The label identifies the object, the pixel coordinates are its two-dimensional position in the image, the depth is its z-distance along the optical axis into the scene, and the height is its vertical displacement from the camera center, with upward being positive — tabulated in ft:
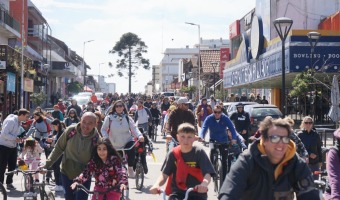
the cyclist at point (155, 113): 87.30 -1.92
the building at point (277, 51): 91.91 +7.80
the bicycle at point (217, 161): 40.83 -3.96
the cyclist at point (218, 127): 41.65 -1.83
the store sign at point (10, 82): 110.73 +2.99
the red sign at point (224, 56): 205.46 +13.75
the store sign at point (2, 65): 102.17 +5.37
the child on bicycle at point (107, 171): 23.93 -2.68
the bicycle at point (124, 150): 38.01 -3.15
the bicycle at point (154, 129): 84.02 -4.01
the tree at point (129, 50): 316.60 +24.10
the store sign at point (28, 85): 127.84 +2.83
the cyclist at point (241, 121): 58.18 -1.98
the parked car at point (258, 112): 74.59 -1.52
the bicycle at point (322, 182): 25.39 -3.50
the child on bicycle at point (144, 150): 43.19 -3.68
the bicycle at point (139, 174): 42.75 -4.99
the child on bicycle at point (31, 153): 38.52 -3.26
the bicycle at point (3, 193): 33.19 -4.84
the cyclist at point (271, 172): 14.03 -1.60
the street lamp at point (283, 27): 60.80 +6.90
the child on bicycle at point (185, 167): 21.50 -2.28
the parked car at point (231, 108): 86.07 -1.19
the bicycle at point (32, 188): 31.19 -4.40
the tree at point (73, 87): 289.33 +5.30
